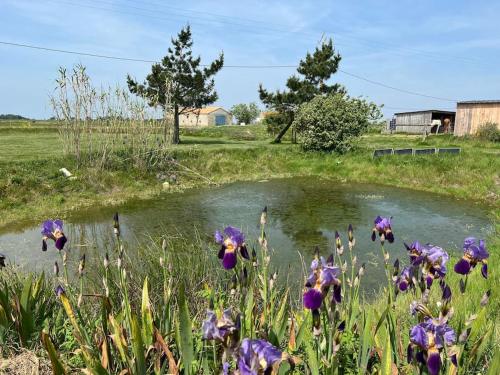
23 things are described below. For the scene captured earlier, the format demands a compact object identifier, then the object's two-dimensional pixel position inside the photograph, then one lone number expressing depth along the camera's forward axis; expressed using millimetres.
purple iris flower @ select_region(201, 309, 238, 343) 1611
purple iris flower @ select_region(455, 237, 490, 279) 2318
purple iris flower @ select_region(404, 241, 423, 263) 2393
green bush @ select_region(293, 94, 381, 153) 21172
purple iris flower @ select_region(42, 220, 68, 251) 2584
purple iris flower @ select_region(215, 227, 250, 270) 2113
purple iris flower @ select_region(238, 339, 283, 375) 1421
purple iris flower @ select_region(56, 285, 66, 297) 2656
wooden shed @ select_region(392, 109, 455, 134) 35800
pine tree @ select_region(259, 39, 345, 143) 25484
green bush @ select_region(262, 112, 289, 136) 27156
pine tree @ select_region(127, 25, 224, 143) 22922
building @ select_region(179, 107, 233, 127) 73050
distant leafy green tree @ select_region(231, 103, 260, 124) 77000
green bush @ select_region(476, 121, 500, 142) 26000
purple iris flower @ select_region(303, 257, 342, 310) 1731
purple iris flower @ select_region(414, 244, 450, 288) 2236
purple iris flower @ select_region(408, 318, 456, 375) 1722
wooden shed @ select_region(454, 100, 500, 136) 28266
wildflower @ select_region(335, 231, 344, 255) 2470
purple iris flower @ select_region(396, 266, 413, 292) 2404
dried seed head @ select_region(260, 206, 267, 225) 2410
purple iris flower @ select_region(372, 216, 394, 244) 2684
